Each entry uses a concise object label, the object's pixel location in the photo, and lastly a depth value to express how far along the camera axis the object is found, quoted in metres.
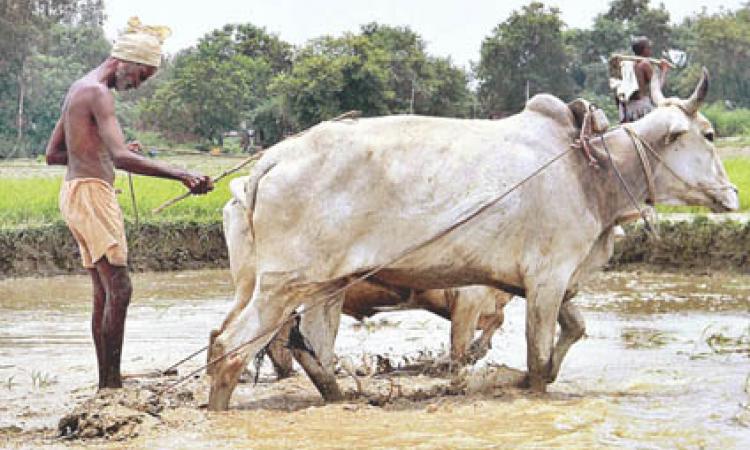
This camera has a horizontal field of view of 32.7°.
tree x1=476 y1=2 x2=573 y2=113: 51.06
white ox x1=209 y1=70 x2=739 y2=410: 6.89
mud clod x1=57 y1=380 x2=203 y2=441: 6.36
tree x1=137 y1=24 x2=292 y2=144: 54.94
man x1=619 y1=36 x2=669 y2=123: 11.20
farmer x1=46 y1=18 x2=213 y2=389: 6.81
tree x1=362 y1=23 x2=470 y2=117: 47.38
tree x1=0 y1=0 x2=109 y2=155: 54.94
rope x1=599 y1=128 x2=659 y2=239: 7.38
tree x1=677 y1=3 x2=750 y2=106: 57.22
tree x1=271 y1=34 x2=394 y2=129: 42.72
